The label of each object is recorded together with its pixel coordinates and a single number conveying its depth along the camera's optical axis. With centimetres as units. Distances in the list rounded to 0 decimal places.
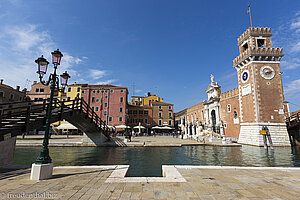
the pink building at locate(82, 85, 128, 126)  4016
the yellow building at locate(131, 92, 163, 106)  5606
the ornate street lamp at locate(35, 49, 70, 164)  595
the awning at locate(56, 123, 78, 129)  2255
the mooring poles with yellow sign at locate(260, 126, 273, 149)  1588
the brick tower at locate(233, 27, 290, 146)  1823
